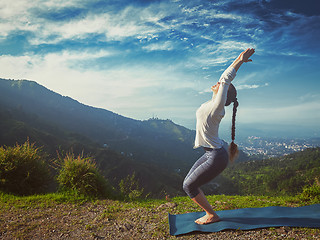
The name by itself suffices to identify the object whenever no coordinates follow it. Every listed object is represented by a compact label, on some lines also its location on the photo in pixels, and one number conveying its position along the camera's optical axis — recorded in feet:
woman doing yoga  9.75
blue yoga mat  10.90
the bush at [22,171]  19.36
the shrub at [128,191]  19.44
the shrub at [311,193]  15.74
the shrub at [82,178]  18.42
